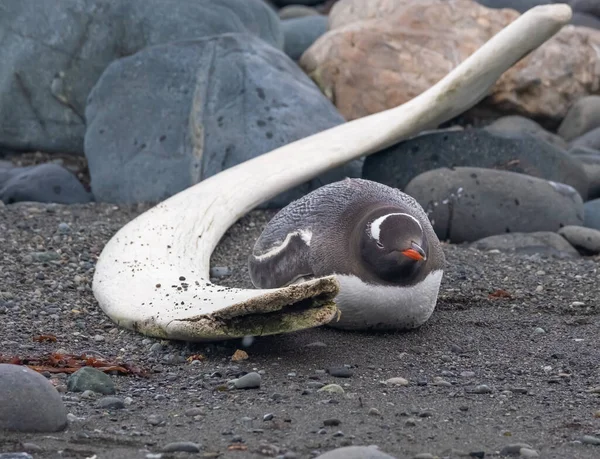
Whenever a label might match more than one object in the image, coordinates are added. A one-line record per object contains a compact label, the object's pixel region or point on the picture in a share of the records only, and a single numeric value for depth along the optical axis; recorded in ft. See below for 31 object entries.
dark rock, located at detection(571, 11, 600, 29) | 112.68
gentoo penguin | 34.65
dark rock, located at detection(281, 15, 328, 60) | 89.22
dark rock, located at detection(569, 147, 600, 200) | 67.56
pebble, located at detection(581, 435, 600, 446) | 25.94
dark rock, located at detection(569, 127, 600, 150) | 79.97
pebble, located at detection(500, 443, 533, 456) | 24.97
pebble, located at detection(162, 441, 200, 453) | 24.53
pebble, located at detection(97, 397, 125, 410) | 28.45
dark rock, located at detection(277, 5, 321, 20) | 114.01
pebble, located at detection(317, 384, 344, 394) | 29.81
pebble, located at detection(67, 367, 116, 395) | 29.94
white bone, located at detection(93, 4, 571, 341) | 32.58
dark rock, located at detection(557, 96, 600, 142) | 83.87
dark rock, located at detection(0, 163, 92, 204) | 59.82
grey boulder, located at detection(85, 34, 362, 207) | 59.11
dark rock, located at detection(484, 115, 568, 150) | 79.10
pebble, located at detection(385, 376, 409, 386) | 31.07
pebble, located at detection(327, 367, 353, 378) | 31.68
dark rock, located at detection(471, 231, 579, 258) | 52.03
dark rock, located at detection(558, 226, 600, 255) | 54.08
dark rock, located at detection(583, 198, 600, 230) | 60.23
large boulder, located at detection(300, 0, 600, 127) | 77.00
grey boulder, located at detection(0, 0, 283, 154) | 69.72
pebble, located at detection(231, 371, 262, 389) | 30.30
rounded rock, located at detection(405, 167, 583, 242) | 54.95
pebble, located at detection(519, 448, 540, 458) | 24.73
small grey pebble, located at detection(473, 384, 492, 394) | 30.50
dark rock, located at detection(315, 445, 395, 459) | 22.40
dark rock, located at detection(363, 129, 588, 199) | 60.13
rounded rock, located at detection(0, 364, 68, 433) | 25.58
